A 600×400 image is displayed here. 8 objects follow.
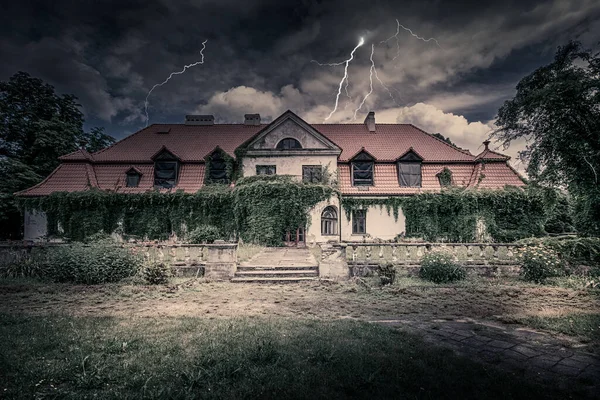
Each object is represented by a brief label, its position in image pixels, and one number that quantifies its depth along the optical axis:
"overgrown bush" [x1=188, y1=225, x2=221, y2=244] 14.39
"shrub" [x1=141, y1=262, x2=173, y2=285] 9.73
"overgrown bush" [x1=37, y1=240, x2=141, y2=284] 9.71
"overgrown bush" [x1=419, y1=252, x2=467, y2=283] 10.07
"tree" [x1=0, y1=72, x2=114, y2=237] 21.09
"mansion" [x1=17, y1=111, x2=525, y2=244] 20.23
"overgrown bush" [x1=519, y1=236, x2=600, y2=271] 10.27
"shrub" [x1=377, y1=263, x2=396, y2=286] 9.65
